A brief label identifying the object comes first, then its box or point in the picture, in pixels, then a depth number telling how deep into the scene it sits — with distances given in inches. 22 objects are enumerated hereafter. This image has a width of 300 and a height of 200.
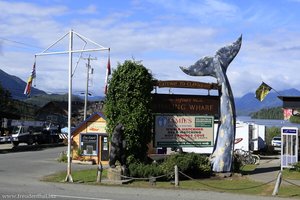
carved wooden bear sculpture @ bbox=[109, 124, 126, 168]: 841.5
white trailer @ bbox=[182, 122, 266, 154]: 1528.3
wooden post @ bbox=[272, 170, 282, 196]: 691.4
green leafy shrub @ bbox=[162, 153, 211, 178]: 856.3
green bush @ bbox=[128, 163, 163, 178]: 831.1
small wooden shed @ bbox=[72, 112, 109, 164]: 1391.5
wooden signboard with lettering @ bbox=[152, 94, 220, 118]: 945.7
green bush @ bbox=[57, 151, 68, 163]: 1371.1
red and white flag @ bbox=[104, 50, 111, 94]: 890.4
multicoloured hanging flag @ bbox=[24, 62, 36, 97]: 927.0
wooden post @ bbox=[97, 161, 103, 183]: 811.5
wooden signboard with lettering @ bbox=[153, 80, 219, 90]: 944.9
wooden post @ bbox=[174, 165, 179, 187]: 773.3
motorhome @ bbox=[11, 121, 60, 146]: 2182.7
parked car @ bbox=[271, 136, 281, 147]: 2127.8
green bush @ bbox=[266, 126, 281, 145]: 2411.4
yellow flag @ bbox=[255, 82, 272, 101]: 1409.9
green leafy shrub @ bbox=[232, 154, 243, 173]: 987.3
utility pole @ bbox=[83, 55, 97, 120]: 2578.7
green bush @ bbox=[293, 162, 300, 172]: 1081.4
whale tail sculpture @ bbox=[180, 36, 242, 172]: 936.9
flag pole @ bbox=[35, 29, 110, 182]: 853.8
